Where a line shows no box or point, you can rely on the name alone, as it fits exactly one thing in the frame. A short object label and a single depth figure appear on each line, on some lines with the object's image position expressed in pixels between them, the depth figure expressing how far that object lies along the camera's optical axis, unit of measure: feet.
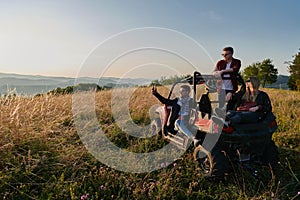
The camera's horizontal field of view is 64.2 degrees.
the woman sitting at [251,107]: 10.01
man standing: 13.11
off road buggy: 10.15
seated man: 13.33
